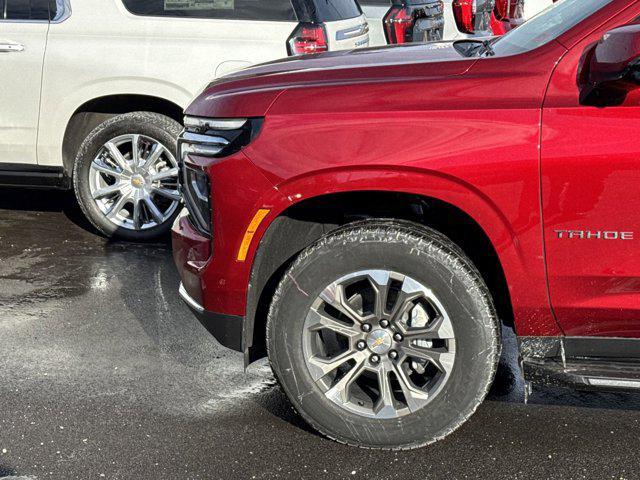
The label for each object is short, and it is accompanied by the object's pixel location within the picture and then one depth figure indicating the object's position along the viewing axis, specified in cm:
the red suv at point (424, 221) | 346
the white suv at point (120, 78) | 654
